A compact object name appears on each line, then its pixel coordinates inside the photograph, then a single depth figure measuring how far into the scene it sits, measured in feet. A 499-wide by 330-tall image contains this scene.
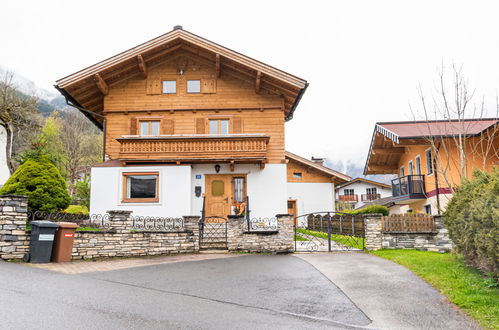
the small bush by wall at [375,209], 92.23
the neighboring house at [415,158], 69.31
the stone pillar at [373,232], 46.39
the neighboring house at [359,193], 201.67
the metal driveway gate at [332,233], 49.12
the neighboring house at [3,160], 109.29
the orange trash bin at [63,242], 35.83
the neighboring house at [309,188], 102.47
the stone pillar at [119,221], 41.04
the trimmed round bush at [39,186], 45.91
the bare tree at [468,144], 64.77
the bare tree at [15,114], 74.08
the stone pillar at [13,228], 34.42
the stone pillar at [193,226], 45.62
